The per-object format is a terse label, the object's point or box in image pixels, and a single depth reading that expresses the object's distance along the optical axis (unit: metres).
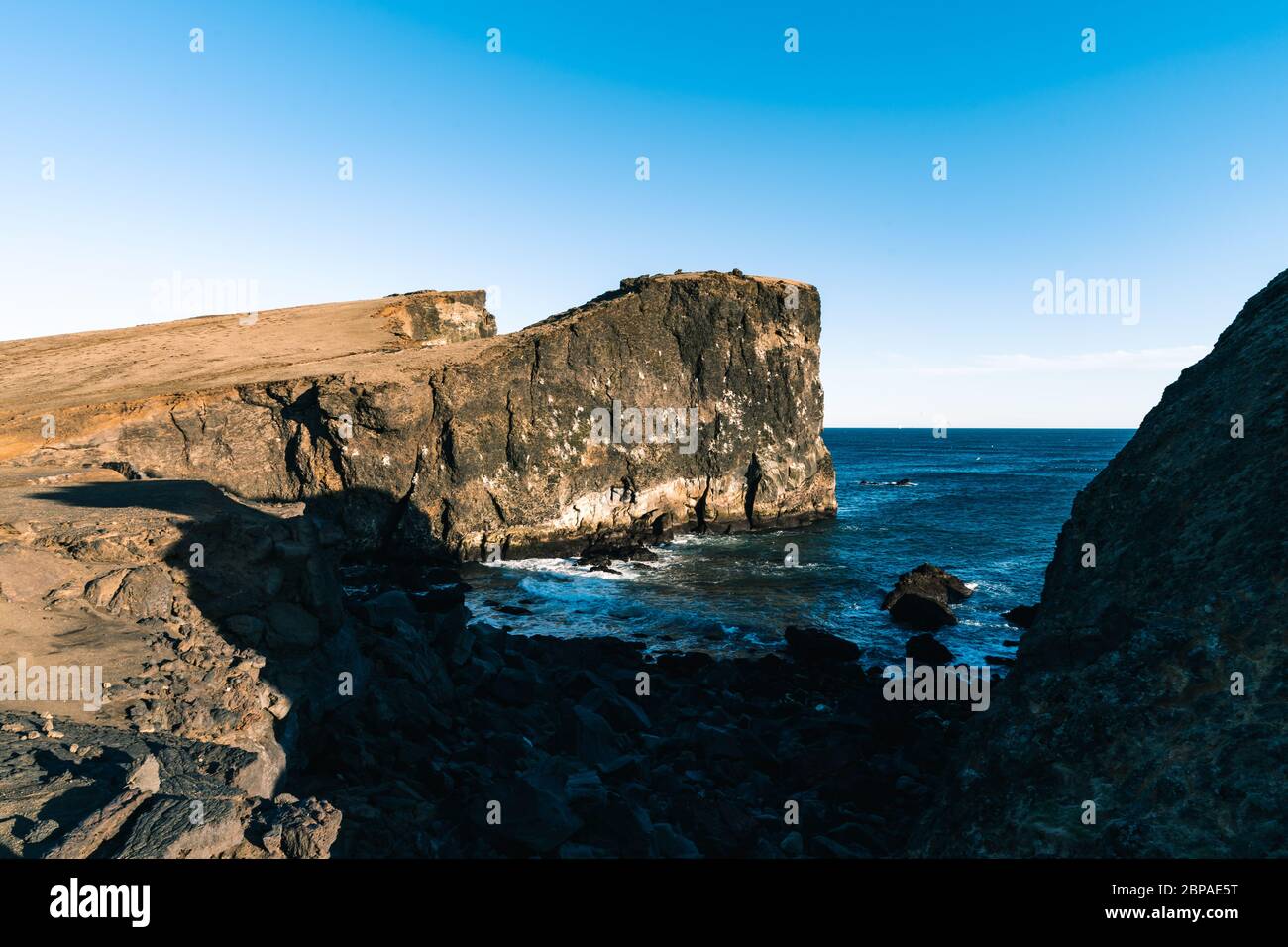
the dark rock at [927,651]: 23.25
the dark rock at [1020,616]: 27.27
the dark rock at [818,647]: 23.00
